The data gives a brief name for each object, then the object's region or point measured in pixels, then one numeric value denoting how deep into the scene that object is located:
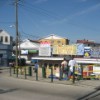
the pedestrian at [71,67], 22.13
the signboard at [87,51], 24.94
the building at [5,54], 54.44
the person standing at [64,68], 22.77
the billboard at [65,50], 26.16
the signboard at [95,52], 24.44
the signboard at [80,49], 25.30
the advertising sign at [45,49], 28.28
